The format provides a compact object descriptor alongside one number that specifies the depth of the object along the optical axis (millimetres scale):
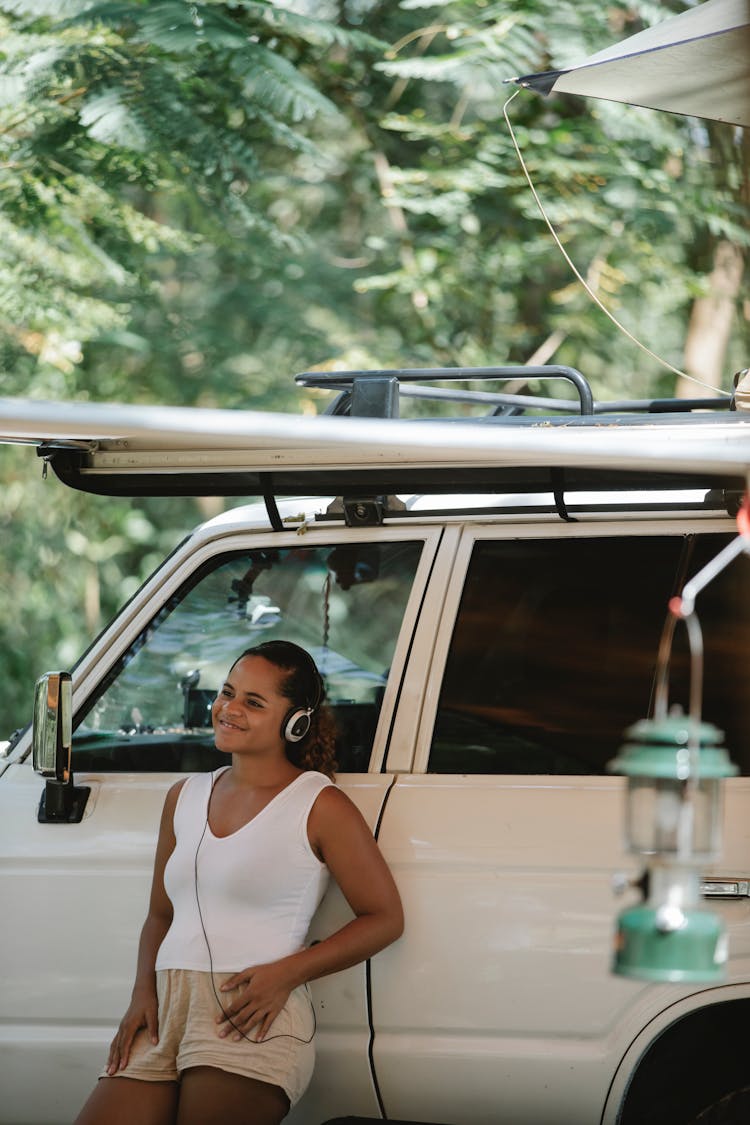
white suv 6742
